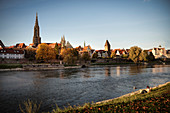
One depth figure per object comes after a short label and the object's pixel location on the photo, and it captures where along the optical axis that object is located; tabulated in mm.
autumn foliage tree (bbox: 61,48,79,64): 80500
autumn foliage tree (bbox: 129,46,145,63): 107819
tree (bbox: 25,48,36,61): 99650
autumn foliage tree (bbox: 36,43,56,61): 84188
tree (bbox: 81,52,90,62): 98575
